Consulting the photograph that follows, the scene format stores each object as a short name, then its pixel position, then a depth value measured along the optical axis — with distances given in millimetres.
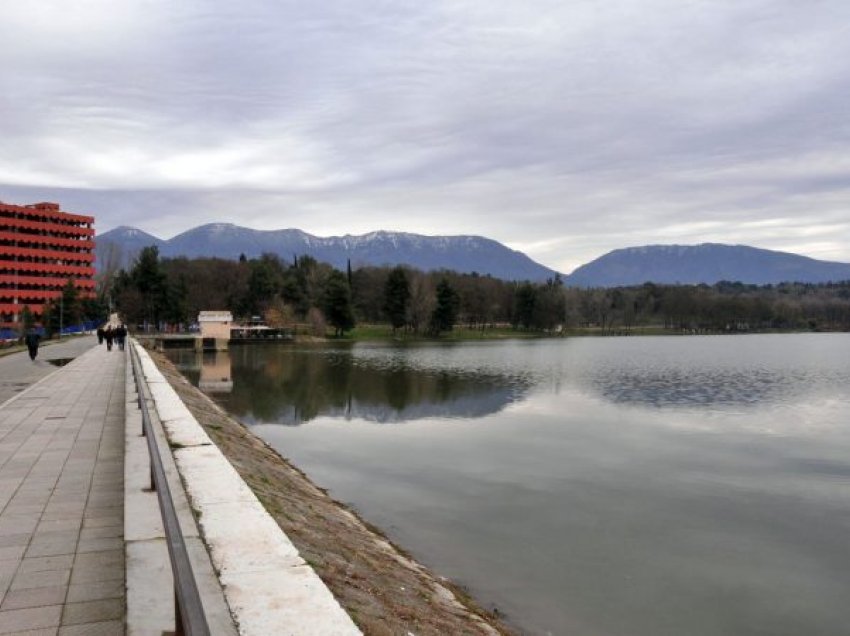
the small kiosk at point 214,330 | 90688
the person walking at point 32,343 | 35531
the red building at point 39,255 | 111000
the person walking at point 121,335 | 50731
